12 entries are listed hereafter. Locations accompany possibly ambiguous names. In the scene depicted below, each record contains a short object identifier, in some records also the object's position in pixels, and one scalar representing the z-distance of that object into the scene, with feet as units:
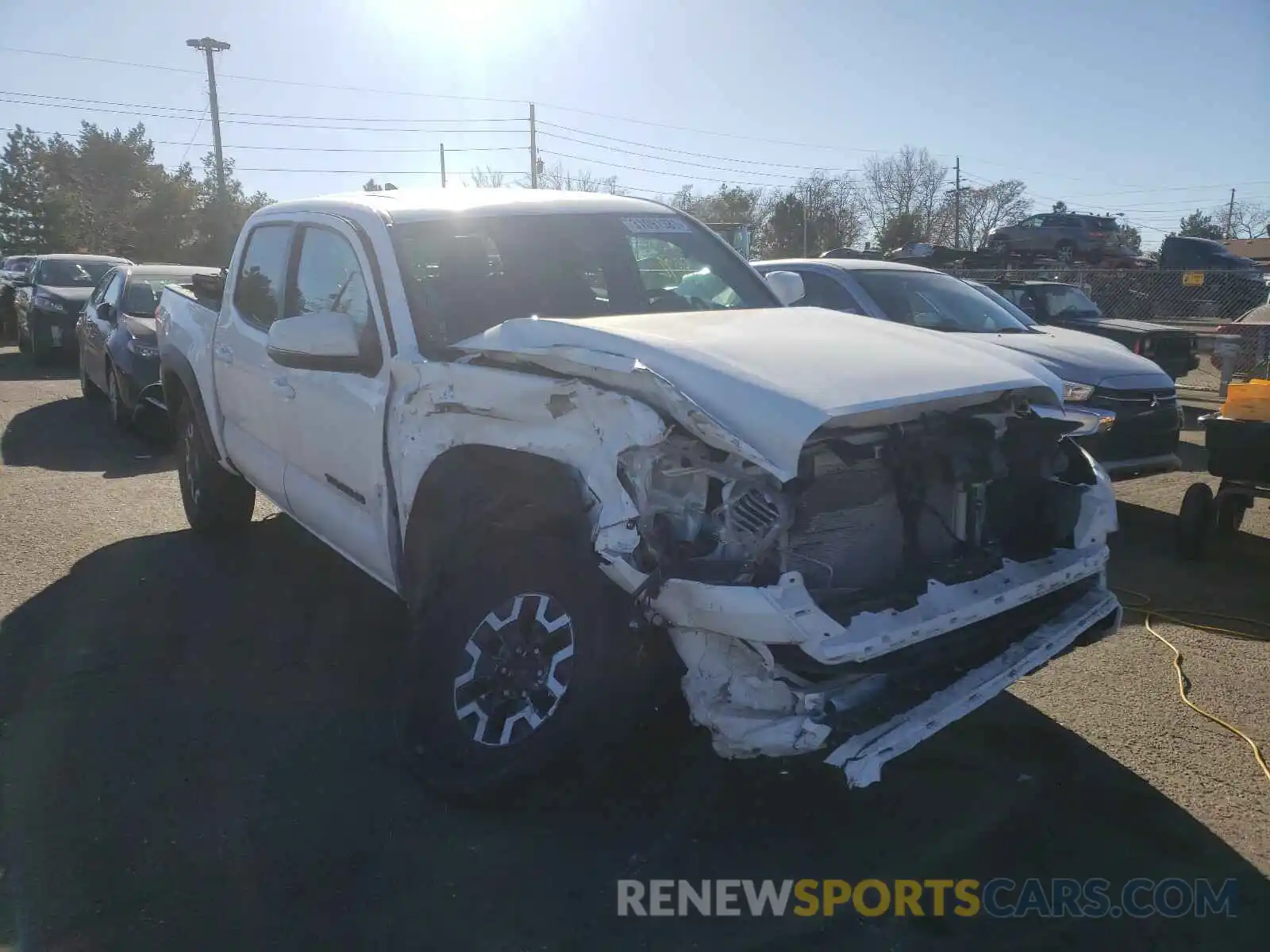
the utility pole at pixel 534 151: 141.86
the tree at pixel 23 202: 153.17
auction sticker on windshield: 16.06
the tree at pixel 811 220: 153.07
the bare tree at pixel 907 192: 195.93
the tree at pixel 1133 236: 167.06
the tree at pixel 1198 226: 188.75
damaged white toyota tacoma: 9.80
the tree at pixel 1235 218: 215.72
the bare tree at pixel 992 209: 201.16
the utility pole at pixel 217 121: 130.01
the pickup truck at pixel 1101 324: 42.14
